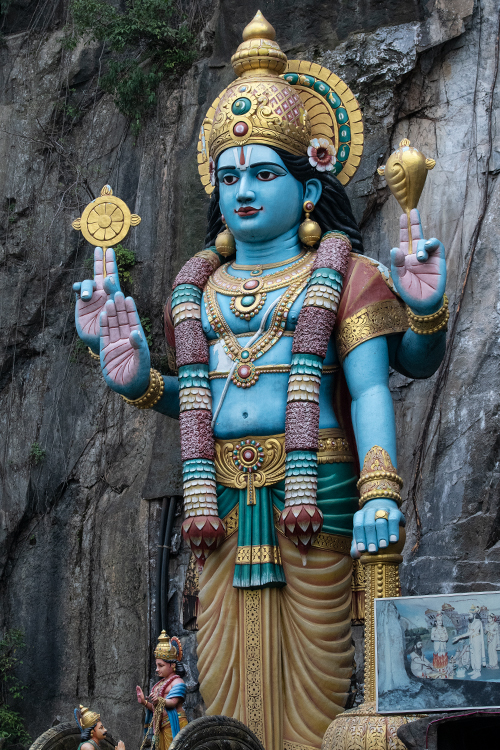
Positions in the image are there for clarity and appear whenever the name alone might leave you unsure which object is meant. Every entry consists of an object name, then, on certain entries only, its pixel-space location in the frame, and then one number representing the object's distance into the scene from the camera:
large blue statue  10.59
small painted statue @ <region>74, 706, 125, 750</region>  10.40
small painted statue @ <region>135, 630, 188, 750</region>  10.43
